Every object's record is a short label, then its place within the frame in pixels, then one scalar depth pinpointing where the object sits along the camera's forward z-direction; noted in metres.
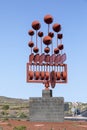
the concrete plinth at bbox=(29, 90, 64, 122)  45.53
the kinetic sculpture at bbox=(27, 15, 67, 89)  48.50
